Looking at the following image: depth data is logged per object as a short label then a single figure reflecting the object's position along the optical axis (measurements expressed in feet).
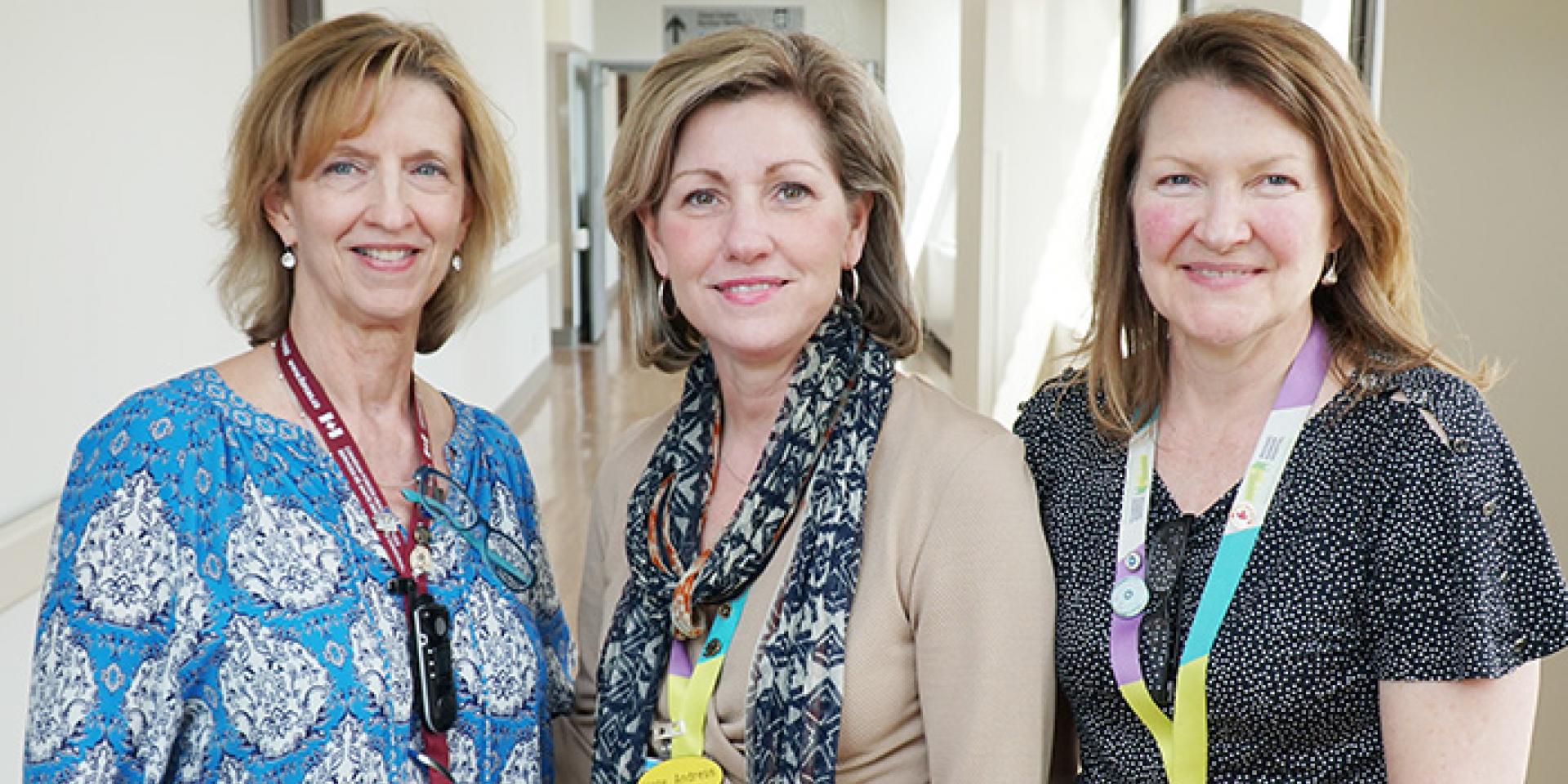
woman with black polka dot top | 5.15
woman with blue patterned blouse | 5.45
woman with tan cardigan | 5.58
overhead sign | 54.13
